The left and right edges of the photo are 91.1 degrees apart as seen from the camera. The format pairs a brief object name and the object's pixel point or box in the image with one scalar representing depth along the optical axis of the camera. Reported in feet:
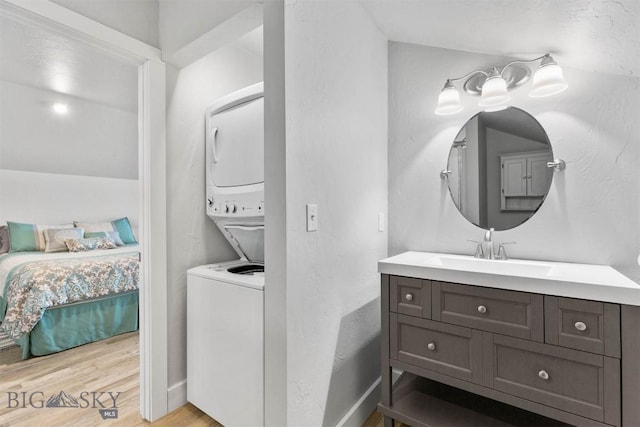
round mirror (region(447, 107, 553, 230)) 5.43
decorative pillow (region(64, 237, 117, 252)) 12.17
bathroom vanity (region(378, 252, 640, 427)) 3.55
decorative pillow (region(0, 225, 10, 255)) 11.45
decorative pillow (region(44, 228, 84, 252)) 11.93
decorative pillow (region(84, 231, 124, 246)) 13.48
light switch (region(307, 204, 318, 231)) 4.39
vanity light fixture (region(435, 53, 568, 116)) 4.84
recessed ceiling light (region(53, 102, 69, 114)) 12.84
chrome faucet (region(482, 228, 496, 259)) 5.56
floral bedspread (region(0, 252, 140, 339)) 8.39
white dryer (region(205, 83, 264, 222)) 5.65
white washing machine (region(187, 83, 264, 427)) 4.73
